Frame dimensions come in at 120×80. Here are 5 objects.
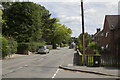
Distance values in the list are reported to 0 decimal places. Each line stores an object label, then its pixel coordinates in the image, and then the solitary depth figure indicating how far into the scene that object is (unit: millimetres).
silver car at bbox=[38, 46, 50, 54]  32719
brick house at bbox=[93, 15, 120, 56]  24656
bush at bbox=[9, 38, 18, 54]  22789
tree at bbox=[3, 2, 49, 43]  30625
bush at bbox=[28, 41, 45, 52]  31180
